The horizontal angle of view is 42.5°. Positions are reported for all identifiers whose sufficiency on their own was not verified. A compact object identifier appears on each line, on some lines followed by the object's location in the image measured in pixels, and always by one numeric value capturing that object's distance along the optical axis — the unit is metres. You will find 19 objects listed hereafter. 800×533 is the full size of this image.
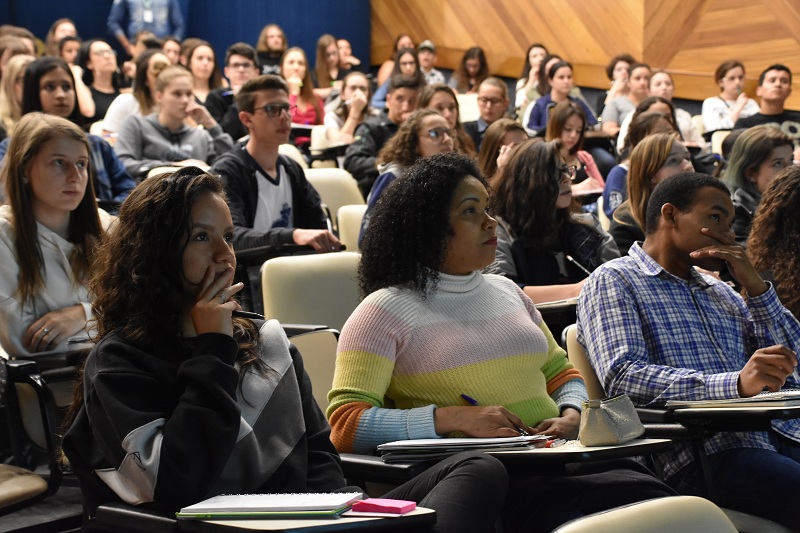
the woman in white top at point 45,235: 2.76
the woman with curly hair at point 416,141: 4.36
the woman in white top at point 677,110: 7.43
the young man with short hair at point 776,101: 7.31
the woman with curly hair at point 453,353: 1.95
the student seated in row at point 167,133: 5.19
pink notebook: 1.42
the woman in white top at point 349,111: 6.65
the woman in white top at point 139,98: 5.88
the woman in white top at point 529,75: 8.73
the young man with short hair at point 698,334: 2.21
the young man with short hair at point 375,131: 5.68
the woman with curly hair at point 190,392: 1.57
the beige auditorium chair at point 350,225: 4.17
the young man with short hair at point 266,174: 4.03
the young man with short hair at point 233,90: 6.61
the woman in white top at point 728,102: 7.90
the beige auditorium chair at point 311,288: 2.98
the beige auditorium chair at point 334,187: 5.20
